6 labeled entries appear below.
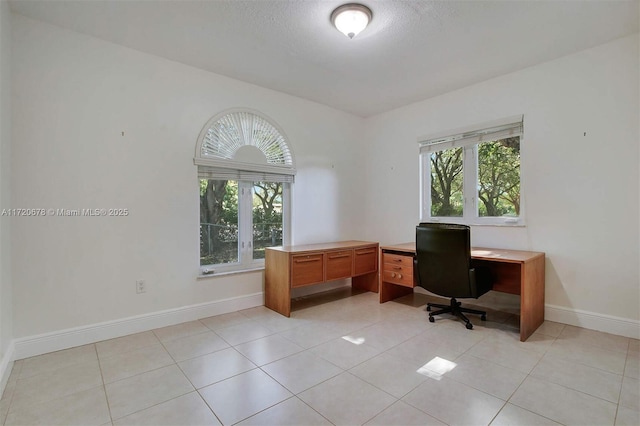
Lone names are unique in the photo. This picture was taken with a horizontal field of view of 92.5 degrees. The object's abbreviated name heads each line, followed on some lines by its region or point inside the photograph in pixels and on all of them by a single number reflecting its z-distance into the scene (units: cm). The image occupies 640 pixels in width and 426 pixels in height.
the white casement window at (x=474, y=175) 343
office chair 285
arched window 338
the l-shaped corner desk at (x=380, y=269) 278
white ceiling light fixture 224
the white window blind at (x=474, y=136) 336
